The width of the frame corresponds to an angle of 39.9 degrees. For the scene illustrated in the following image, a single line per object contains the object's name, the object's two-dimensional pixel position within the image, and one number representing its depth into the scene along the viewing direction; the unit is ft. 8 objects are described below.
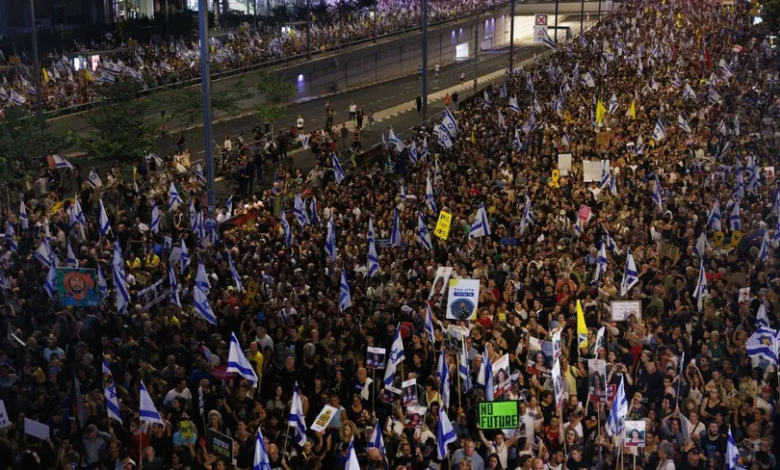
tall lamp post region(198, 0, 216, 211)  76.89
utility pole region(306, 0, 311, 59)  189.76
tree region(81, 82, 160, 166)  109.61
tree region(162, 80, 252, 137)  134.82
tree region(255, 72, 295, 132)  134.51
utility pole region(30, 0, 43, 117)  113.09
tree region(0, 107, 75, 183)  101.76
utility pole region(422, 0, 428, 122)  127.44
